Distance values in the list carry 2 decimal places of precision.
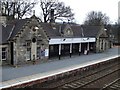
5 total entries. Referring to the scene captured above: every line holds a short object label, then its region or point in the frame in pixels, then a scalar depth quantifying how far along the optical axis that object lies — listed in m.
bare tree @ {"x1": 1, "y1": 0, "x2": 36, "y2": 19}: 47.98
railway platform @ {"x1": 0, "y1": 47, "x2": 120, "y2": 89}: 18.44
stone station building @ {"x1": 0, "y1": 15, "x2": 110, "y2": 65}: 25.48
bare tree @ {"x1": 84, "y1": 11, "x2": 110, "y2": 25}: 78.03
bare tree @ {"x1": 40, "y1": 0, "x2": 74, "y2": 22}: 56.22
